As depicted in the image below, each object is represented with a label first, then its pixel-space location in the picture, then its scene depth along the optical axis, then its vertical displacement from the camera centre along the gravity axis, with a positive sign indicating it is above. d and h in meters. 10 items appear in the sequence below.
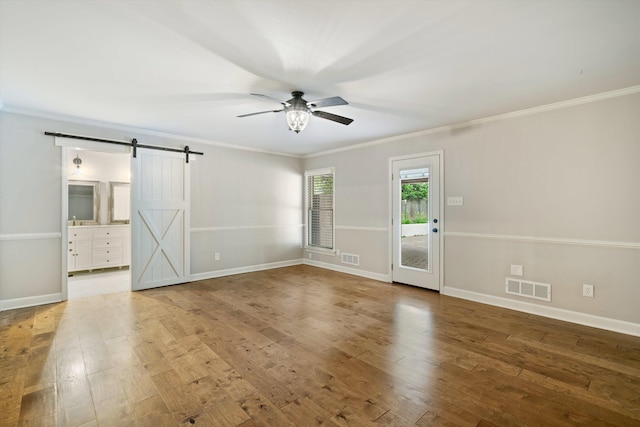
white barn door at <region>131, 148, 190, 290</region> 4.67 -0.08
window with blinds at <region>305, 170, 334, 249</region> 6.39 +0.12
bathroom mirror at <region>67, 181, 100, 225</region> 6.01 +0.26
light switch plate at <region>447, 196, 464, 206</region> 4.31 +0.20
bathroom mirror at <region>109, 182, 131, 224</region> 6.36 +0.25
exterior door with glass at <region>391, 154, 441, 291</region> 4.57 -0.10
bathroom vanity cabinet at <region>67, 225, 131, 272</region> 5.86 -0.69
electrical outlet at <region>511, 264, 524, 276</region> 3.74 -0.72
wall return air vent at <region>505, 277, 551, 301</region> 3.55 -0.94
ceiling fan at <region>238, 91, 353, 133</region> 3.04 +1.09
